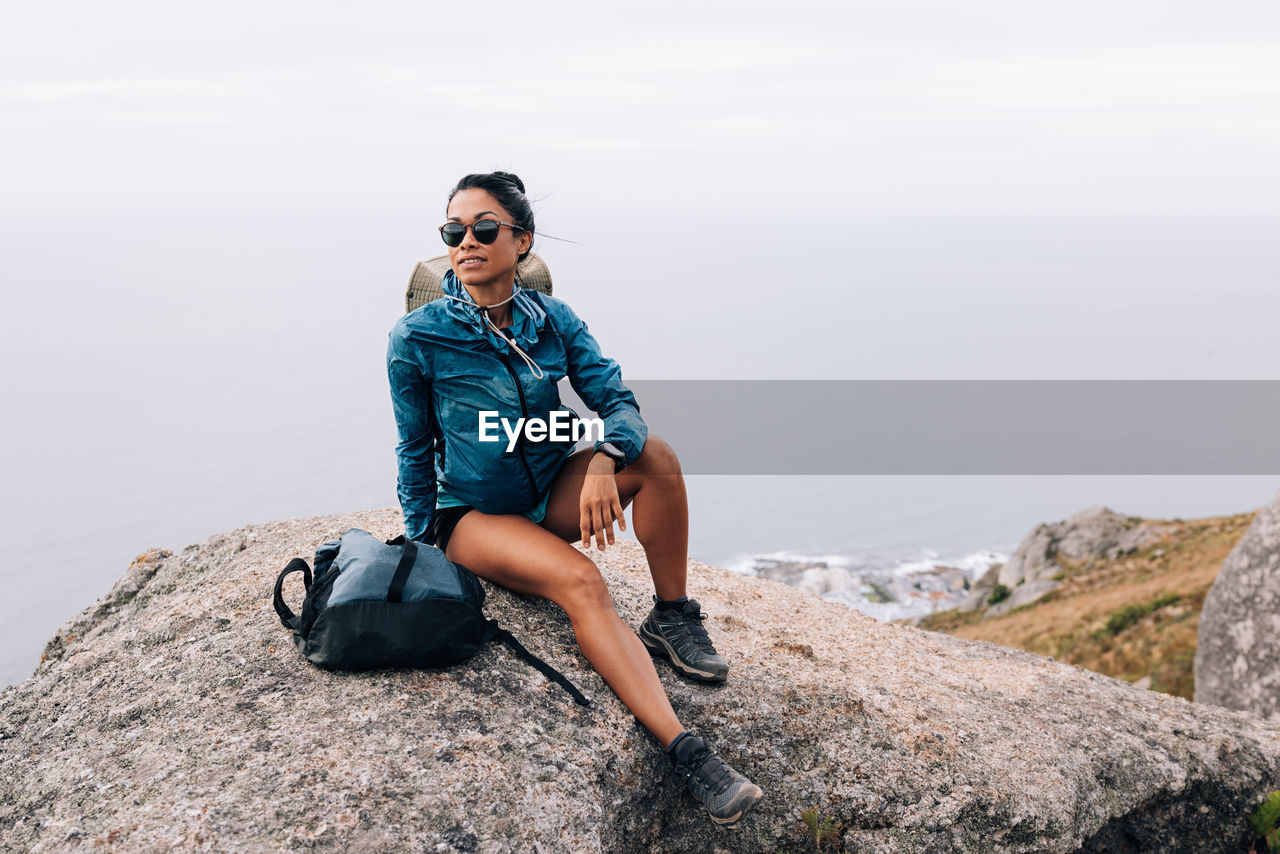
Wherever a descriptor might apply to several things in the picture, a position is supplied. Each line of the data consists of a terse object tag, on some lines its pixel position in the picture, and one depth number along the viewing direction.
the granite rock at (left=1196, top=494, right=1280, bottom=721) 11.59
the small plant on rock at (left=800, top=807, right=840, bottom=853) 4.82
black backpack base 4.28
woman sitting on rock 4.61
